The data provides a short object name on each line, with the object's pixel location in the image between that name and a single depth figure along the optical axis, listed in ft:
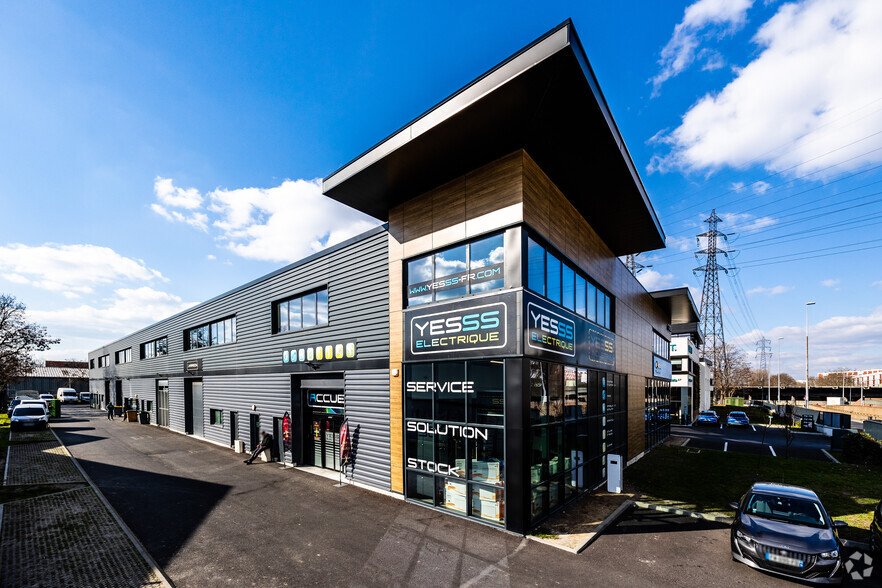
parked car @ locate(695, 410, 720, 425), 117.91
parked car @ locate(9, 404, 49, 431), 87.10
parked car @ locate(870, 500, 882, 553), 26.99
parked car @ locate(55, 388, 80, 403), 185.26
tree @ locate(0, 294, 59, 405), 132.87
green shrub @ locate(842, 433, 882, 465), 58.95
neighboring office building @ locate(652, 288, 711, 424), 117.03
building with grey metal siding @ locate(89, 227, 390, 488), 42.50
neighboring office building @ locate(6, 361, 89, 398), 234.99
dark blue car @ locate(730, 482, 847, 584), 23.40
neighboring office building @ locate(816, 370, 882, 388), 499.02
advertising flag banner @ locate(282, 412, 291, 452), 53.21
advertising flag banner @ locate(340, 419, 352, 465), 43.50
